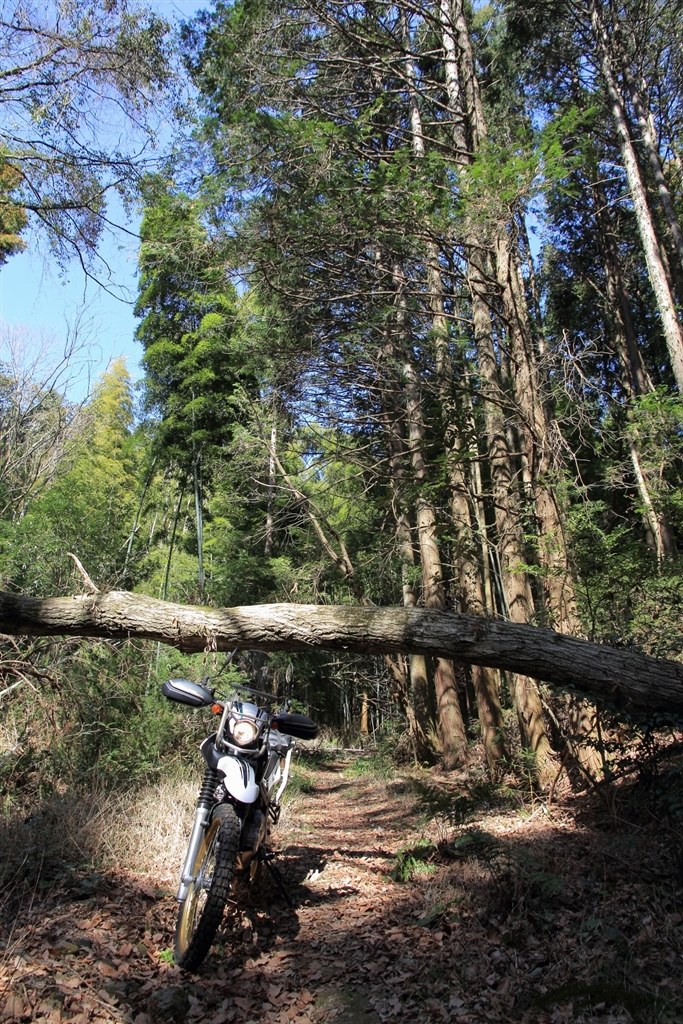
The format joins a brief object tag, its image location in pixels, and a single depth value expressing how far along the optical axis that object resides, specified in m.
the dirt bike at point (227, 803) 2.93
